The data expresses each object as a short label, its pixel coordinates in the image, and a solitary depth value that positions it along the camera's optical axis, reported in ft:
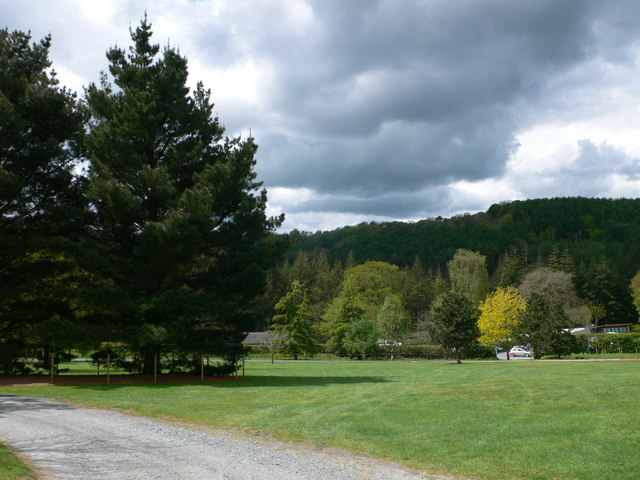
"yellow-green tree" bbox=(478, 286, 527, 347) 182.39
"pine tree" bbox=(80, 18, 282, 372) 72.43
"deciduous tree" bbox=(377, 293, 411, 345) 200.85
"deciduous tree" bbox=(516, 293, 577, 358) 152.66
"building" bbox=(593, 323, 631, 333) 265.75
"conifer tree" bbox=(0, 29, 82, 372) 80.89
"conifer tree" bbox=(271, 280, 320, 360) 198.49
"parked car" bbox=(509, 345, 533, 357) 189.37
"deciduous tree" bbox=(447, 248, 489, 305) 248.52
